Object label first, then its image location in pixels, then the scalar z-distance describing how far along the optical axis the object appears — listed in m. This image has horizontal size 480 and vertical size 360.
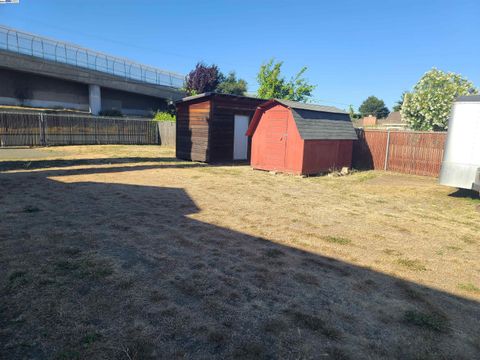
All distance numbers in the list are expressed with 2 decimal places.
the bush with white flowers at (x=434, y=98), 25.97
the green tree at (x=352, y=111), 40.65
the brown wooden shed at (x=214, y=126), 17.02
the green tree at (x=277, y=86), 39.34
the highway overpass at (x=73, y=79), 34.78
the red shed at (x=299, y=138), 13.62
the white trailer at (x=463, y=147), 8.92
